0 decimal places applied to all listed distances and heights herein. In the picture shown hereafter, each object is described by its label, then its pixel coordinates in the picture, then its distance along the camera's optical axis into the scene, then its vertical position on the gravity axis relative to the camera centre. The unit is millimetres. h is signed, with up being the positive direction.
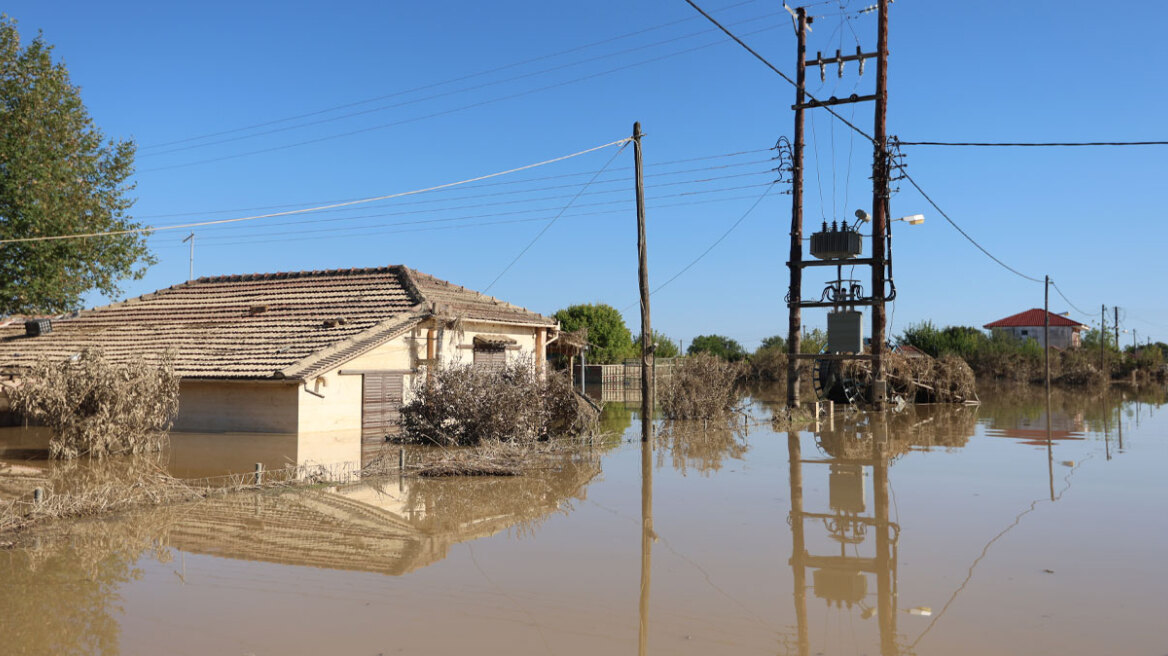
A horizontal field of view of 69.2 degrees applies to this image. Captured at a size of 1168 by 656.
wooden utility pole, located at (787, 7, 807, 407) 26125 +4176
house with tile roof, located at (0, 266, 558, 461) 19422 +930
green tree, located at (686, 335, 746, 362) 71312 +2835
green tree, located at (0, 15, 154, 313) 26891 +6093
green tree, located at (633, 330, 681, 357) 59681 +2205
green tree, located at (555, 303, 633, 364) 55250 +3272
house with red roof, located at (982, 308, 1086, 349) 80875 +4957
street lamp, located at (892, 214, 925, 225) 23902 +4527
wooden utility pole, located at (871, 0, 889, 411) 25750 +5837
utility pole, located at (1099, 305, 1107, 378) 57706 +2857
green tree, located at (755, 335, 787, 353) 67875 +2962
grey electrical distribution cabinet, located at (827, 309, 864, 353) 24031 +1346
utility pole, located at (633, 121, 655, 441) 18828 +1936
